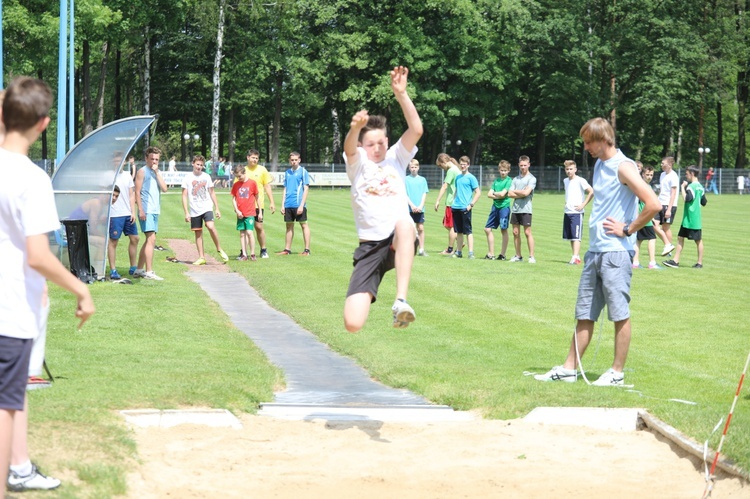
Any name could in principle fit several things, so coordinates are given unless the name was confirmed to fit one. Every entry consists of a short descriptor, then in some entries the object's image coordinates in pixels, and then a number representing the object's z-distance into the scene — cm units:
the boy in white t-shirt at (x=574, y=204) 1911
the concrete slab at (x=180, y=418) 700
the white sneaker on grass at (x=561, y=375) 876
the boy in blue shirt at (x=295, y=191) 2072
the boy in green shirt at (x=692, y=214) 1988
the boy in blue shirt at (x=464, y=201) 2042
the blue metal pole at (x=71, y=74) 3183
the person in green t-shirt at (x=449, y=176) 2081
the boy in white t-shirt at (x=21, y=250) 455
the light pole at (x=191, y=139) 7469
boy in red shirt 1998
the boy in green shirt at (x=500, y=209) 2044
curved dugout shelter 1568
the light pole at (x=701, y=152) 7050
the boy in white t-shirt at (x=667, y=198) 2073
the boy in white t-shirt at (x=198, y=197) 1881
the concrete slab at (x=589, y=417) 754
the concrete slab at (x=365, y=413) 764
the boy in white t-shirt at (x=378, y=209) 727
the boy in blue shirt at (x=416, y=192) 2059
